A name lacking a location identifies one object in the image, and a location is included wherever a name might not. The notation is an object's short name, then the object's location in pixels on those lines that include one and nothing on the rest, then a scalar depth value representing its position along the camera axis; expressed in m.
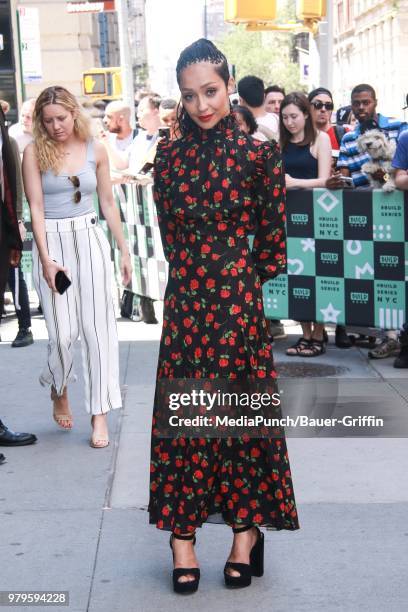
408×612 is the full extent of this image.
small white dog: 8.20
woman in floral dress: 4.02
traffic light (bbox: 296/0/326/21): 16.80
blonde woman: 6.01
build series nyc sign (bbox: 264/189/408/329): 8.02
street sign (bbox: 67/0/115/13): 24.12
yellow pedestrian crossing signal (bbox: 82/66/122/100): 22.41
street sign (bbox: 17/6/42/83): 17.70
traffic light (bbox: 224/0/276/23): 16.95
